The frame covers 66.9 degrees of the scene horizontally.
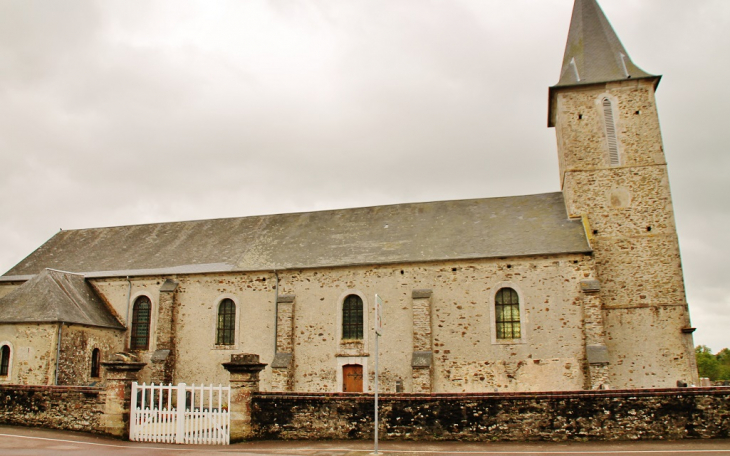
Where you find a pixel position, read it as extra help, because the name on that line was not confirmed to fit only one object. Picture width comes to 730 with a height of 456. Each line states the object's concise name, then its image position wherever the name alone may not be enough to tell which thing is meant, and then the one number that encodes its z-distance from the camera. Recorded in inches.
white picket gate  474.6
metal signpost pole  422.0
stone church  769.6
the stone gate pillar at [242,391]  477.7
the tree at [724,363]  3001.0
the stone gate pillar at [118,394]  498.9
